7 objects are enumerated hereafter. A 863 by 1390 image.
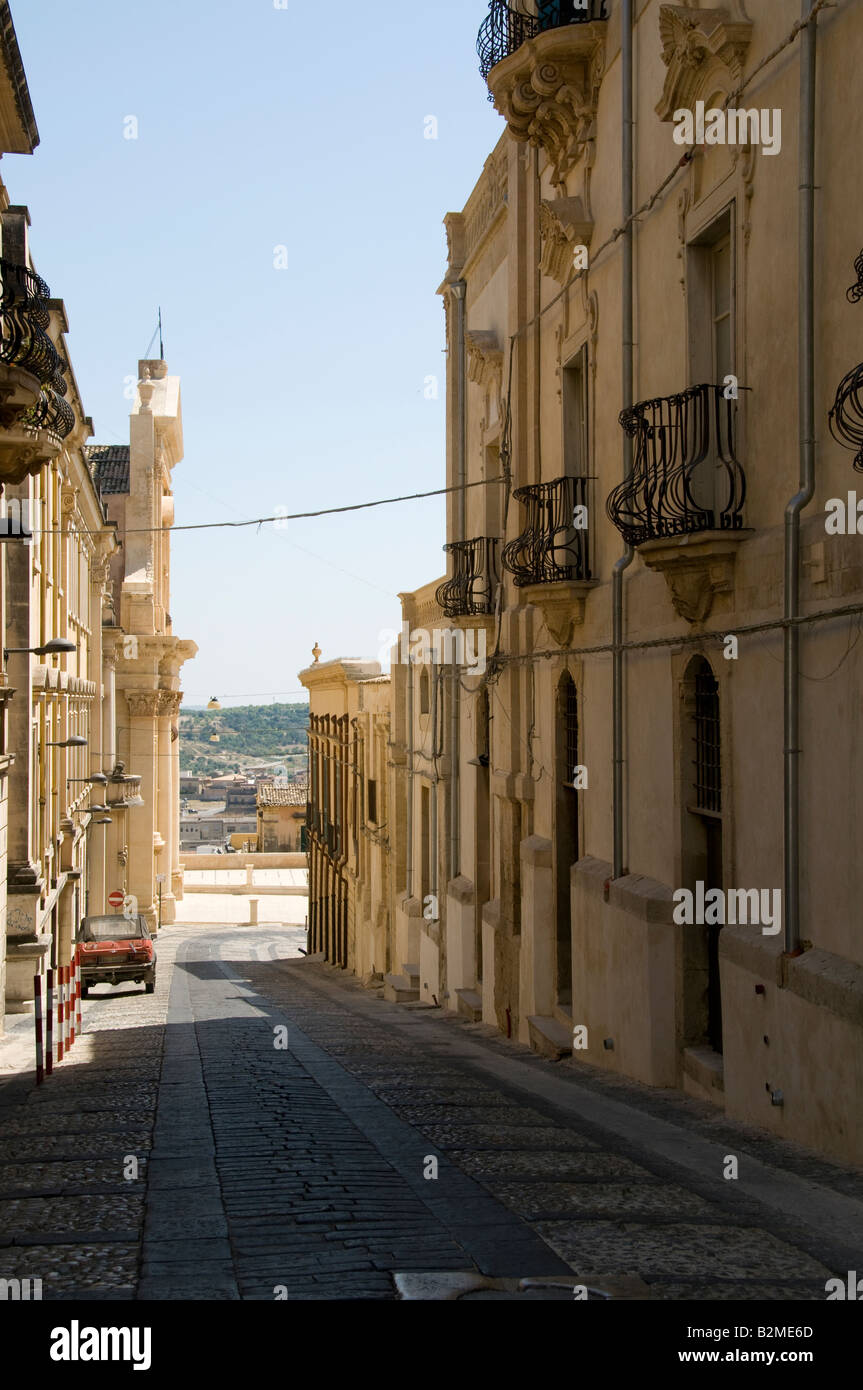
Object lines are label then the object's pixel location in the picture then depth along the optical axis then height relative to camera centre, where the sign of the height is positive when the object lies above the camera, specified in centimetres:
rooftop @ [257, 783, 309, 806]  7762 -462
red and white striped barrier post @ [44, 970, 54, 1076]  1219 -288
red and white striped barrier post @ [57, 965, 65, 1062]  1403 -305
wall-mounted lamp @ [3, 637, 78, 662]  1745 +79
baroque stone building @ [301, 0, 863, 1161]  816 +113
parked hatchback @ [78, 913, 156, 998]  2480 -415
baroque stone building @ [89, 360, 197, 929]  4550 +201
